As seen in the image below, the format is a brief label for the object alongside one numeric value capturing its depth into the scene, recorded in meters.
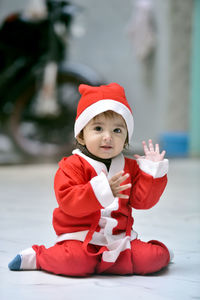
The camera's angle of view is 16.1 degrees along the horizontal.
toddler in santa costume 1.84
